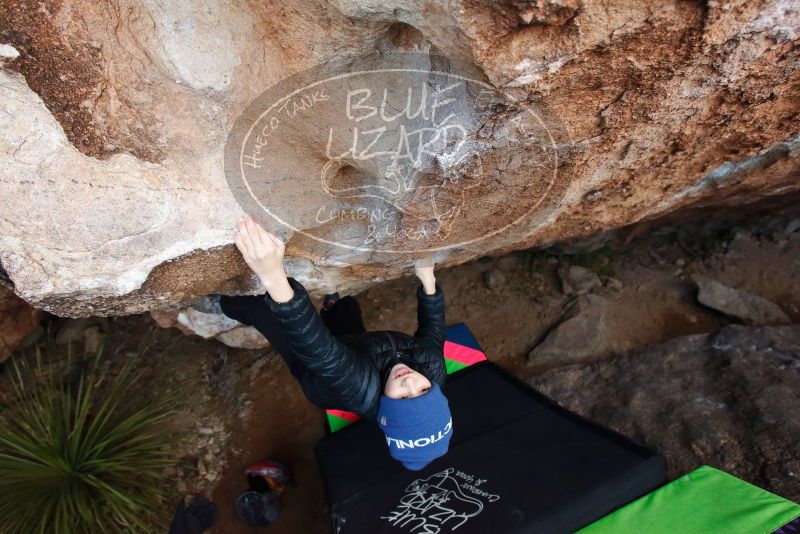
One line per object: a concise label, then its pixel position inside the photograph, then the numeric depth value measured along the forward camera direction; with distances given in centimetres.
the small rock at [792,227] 348
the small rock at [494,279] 359
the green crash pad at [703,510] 159
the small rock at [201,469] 284
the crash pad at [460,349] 278
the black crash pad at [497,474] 182
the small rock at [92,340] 331
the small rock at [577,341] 314
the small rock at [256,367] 325
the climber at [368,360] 145
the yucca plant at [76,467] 236
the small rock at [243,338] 300
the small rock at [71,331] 332
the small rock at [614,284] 348
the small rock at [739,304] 311
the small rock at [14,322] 274
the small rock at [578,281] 350
